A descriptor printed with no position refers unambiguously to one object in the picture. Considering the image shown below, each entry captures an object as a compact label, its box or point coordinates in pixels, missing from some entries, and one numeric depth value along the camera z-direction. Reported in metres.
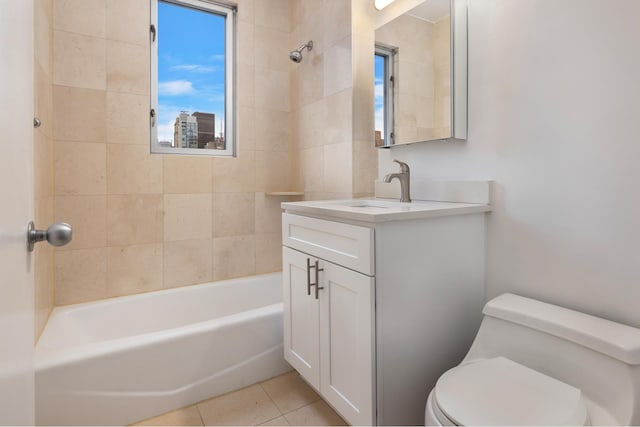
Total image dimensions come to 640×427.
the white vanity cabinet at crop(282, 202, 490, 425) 1.13
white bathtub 1.39
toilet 0.84
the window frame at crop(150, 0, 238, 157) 2.20
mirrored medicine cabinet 1.48
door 0.52
